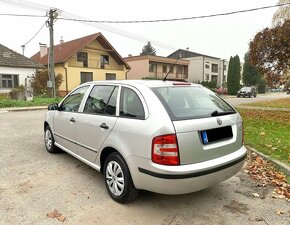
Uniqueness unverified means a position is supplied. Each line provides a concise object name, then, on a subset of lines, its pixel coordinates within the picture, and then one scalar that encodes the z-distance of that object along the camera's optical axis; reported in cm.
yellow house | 3009
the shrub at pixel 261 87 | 5778
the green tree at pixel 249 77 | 5728
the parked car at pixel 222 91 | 4451
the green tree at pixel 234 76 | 4697
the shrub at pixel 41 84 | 2341
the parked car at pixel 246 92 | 3796
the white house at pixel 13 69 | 2422
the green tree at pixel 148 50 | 8344
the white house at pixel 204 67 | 5566
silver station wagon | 297
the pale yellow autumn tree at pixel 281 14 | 1892
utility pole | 2006
